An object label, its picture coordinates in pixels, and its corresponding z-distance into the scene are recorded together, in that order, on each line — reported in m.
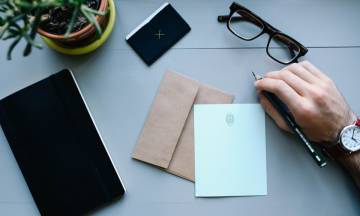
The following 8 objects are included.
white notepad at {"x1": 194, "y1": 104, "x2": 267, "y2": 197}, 0.79
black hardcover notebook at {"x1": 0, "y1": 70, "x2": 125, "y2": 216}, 0.77
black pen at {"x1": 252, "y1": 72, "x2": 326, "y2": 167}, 0.74
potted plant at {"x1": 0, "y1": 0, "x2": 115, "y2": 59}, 0.57
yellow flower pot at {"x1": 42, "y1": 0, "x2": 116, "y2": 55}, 0.76
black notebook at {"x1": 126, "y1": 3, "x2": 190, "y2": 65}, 0.80
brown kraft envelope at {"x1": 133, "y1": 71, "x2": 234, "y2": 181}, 0.79
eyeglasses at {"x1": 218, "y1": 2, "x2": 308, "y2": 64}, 0.79
